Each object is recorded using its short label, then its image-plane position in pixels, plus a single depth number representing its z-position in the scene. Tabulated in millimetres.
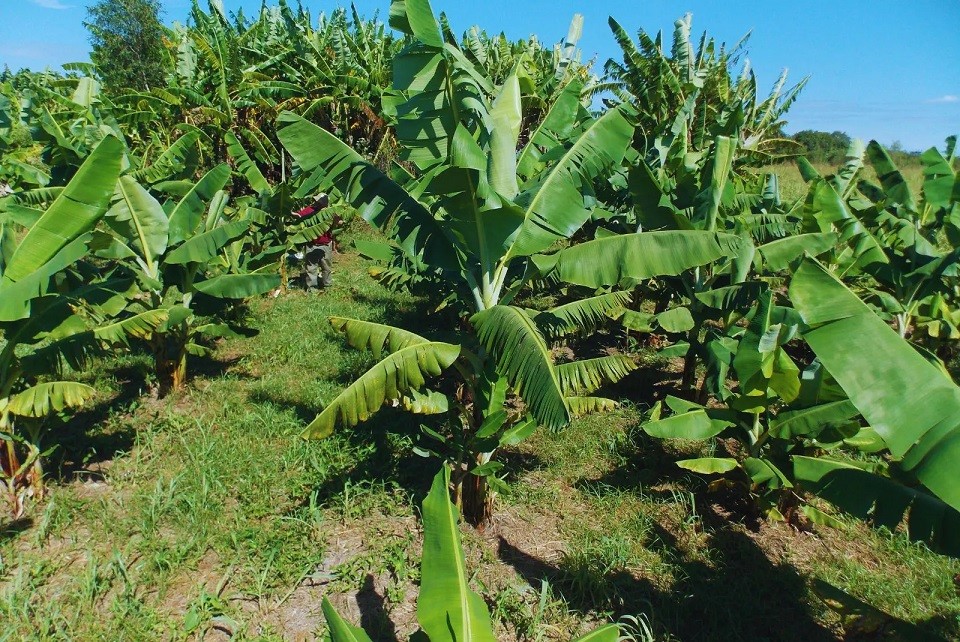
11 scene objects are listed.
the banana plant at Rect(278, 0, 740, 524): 3340
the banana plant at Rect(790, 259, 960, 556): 1987
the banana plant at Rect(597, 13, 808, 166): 10984
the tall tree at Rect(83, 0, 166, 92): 27062
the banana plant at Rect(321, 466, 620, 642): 2141
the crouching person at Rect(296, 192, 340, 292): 10141
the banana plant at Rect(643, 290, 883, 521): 3807
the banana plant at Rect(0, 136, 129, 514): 3641
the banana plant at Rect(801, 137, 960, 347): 5980
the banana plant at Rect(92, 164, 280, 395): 5320
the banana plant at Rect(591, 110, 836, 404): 5191
